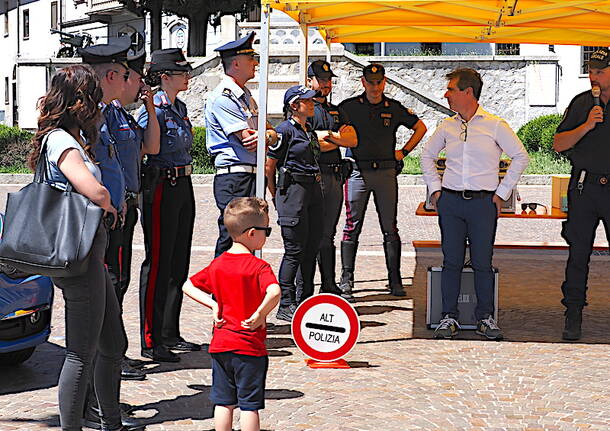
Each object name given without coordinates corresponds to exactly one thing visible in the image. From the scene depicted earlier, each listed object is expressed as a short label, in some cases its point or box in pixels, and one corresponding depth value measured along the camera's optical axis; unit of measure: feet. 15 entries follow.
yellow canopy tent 25.49
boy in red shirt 15.16
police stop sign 22.20
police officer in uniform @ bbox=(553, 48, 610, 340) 25.17
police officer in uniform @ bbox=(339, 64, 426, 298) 31.65
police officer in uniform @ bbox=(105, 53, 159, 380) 18.94
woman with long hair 15.04
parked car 20.25
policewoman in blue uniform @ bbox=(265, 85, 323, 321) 26.53
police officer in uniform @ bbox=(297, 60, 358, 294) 27.81
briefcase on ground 26.91
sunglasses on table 31.96
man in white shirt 25.27
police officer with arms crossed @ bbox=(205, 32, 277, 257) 23.70
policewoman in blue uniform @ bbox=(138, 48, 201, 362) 22.21
